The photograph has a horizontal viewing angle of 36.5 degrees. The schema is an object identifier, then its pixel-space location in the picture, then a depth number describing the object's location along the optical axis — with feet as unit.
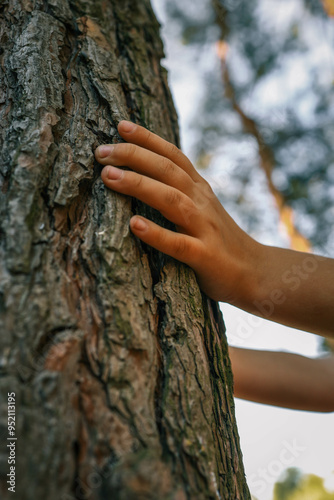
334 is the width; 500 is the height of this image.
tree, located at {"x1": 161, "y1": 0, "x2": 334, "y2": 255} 7.81
